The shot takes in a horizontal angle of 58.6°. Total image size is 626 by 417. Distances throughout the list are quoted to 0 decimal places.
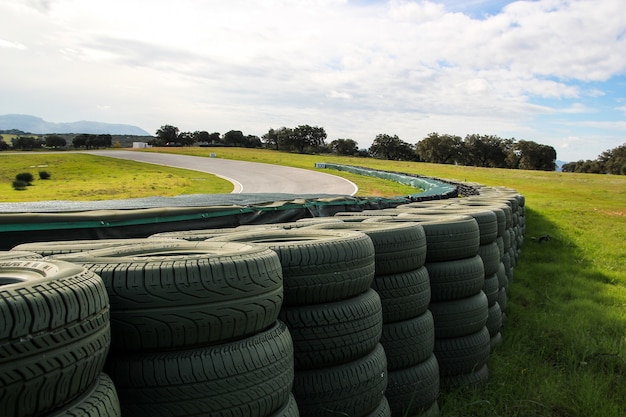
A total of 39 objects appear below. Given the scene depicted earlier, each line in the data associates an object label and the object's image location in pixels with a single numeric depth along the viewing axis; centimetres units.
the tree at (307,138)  10481
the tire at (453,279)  471
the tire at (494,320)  571
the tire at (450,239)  473
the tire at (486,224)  577
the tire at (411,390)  404
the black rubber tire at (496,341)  588
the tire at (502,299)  647
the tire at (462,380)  472
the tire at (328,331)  328
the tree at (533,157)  10688
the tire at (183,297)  243
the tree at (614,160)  10420
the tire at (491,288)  566
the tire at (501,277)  652
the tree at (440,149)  10981
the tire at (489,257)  571
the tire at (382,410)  354
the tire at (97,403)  199
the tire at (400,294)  407
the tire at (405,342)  405
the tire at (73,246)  370
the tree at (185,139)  9844
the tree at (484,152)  11162
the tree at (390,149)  11600
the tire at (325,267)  322
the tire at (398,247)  406
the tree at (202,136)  10319
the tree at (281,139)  10438
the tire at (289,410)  283
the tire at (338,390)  335
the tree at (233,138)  10519
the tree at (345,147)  10788
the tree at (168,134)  9775
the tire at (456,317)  472
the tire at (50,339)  178
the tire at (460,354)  473
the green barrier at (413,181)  1539
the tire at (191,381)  251
